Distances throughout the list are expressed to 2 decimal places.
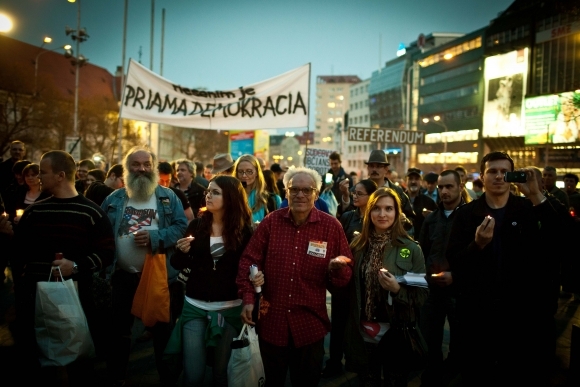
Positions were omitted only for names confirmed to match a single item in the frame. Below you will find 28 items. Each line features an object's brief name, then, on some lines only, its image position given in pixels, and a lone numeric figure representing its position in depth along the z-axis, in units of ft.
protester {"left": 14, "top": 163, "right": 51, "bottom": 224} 22.85
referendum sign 43.42
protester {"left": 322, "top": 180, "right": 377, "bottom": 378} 16.52
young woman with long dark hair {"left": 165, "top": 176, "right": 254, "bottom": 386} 12.14
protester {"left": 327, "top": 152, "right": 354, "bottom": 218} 31.08
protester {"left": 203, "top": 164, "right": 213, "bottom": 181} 50.85
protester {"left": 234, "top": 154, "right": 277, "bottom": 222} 18.42
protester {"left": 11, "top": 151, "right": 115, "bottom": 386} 12.49
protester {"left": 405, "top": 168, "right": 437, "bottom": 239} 25.40
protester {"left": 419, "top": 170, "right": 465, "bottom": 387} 15.66
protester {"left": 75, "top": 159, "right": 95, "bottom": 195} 28.14
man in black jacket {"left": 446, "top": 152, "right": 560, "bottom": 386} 11.76
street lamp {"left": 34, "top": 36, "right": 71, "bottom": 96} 120.39
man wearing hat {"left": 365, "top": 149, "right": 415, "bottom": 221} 21.56
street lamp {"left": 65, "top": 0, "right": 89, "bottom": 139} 87.01
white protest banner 25.35
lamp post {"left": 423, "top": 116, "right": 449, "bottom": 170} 276.66
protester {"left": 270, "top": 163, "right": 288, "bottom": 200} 38.32
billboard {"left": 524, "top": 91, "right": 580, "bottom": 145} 172.55
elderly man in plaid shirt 11.48
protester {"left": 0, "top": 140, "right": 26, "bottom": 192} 27.04
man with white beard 14.58
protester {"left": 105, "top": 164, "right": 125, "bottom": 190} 22.80
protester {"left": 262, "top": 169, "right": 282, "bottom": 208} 22.82
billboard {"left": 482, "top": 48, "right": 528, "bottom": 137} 214.07
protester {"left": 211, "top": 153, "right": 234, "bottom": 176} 21.35
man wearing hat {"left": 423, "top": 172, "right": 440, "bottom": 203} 29.50
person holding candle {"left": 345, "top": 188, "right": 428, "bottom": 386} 11.76
